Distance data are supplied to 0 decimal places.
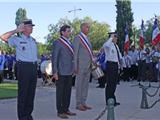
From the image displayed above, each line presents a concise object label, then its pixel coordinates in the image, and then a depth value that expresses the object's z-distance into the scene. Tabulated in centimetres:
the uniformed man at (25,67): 626
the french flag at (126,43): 1874
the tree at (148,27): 4673
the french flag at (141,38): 1760
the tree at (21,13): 7120
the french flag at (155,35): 1515
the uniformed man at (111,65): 845
